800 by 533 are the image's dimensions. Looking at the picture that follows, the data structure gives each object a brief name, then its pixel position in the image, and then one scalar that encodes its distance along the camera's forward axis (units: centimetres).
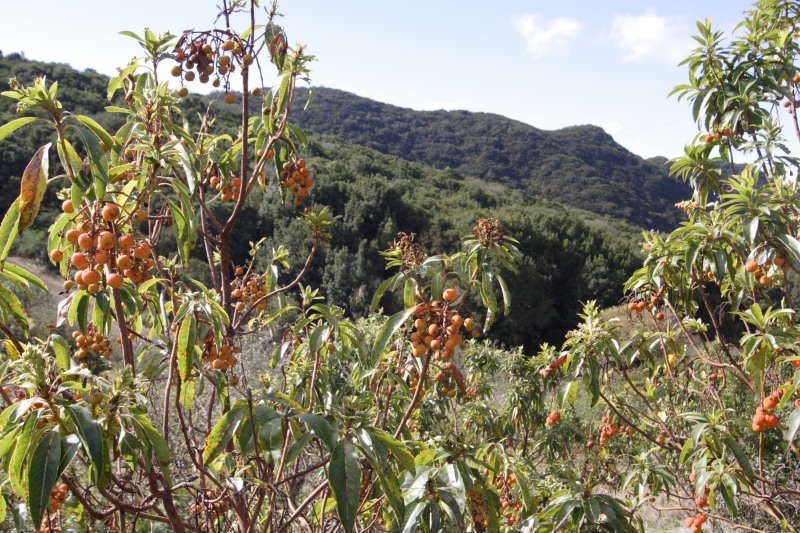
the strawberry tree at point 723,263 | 203
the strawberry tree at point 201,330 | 105
